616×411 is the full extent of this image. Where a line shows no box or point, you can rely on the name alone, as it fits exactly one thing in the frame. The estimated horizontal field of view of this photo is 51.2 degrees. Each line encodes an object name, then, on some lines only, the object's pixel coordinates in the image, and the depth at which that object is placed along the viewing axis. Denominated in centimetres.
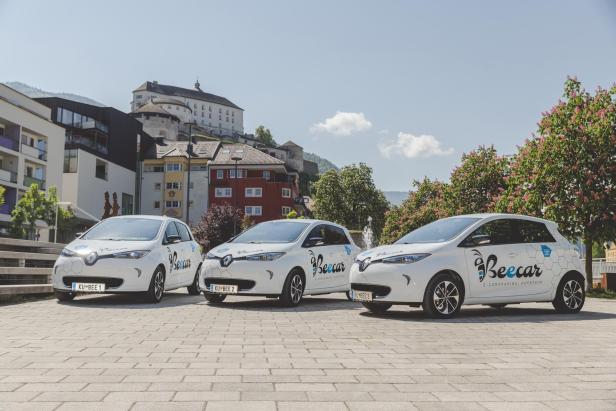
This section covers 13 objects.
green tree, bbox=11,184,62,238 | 4653
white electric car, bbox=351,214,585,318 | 970
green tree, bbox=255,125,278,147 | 18338
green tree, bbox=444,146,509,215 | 4188
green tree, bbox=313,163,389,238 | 8612
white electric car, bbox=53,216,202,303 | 1150
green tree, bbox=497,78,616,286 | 2100
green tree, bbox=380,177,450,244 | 6116
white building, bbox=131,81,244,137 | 16188
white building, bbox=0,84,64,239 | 5116
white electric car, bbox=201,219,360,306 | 1137
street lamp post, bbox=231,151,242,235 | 8134
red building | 8181
